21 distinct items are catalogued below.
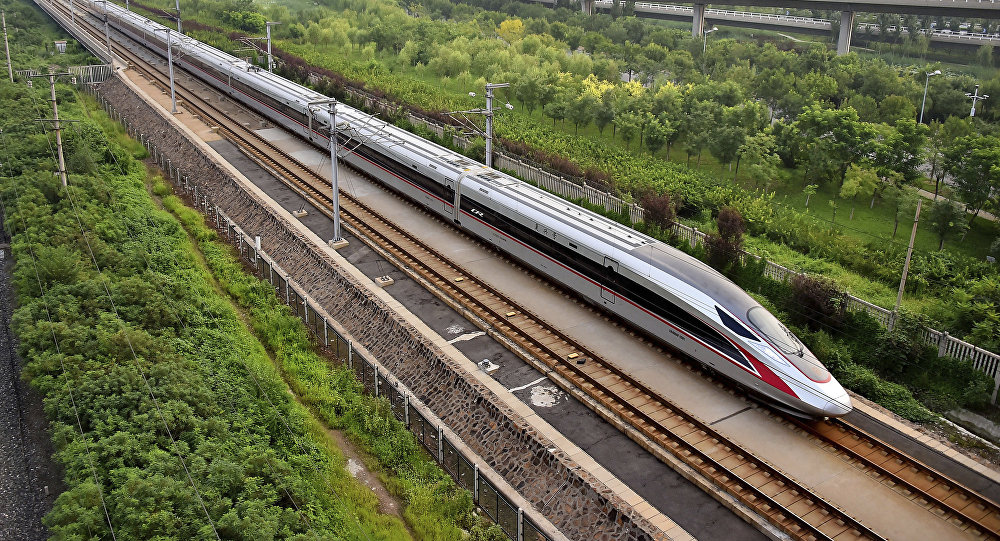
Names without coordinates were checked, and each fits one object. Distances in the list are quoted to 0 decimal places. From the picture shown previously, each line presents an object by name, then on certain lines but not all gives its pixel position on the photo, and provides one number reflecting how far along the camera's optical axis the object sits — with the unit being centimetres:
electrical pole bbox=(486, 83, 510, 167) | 3506
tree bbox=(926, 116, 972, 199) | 3797
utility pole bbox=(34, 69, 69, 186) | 3231
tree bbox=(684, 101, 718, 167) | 4450
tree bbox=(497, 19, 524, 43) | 8806
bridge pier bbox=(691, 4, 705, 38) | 8800
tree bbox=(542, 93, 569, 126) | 5181
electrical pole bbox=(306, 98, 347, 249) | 3203
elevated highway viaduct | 6562
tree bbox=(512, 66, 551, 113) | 5506
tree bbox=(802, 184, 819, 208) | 3898
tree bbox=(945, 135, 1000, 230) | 3373
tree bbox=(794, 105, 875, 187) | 3991
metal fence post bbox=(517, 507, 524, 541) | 1658
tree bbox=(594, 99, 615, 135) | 5003
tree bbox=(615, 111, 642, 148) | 4744
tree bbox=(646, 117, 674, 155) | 4584
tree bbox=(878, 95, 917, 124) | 4769
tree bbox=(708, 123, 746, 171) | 4278
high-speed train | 2089
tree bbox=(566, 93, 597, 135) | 5038
